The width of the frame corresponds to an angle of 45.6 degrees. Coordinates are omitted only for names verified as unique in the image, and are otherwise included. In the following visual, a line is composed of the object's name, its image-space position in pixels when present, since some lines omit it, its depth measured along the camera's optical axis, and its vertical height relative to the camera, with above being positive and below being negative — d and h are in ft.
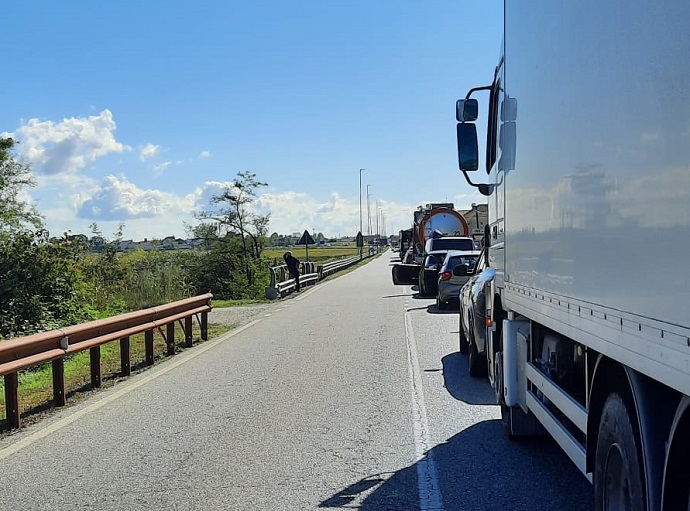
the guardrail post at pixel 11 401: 26.53 -5.05
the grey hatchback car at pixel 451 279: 69.51 -3.71
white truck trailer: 9.26 -0.07
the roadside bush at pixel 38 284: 52.16 -2.61
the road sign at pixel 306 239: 128.36 -0.03
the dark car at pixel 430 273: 91.04 -4.09
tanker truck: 90.77 +0.49
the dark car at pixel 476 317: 32.80 -3.52
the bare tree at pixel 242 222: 142.61 +3.24
